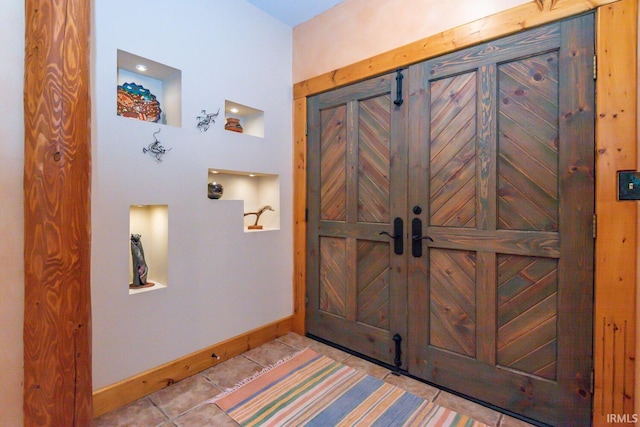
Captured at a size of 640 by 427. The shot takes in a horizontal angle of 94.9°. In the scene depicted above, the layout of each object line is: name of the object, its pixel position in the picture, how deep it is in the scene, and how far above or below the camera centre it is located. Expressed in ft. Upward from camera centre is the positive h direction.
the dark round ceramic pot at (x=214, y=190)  7.59 +0.52
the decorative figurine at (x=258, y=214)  8.95 -0.11
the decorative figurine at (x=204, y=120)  7.08 +2.20
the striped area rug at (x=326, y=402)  5.55 -3.96
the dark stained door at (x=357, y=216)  7.26 -0.14
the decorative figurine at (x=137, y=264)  6.50 -1.20
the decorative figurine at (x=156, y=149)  6.20 +1.30
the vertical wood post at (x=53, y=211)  4.49 -0.02
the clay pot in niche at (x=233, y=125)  8.14 +2.39
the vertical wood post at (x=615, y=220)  4.63 -0.15
